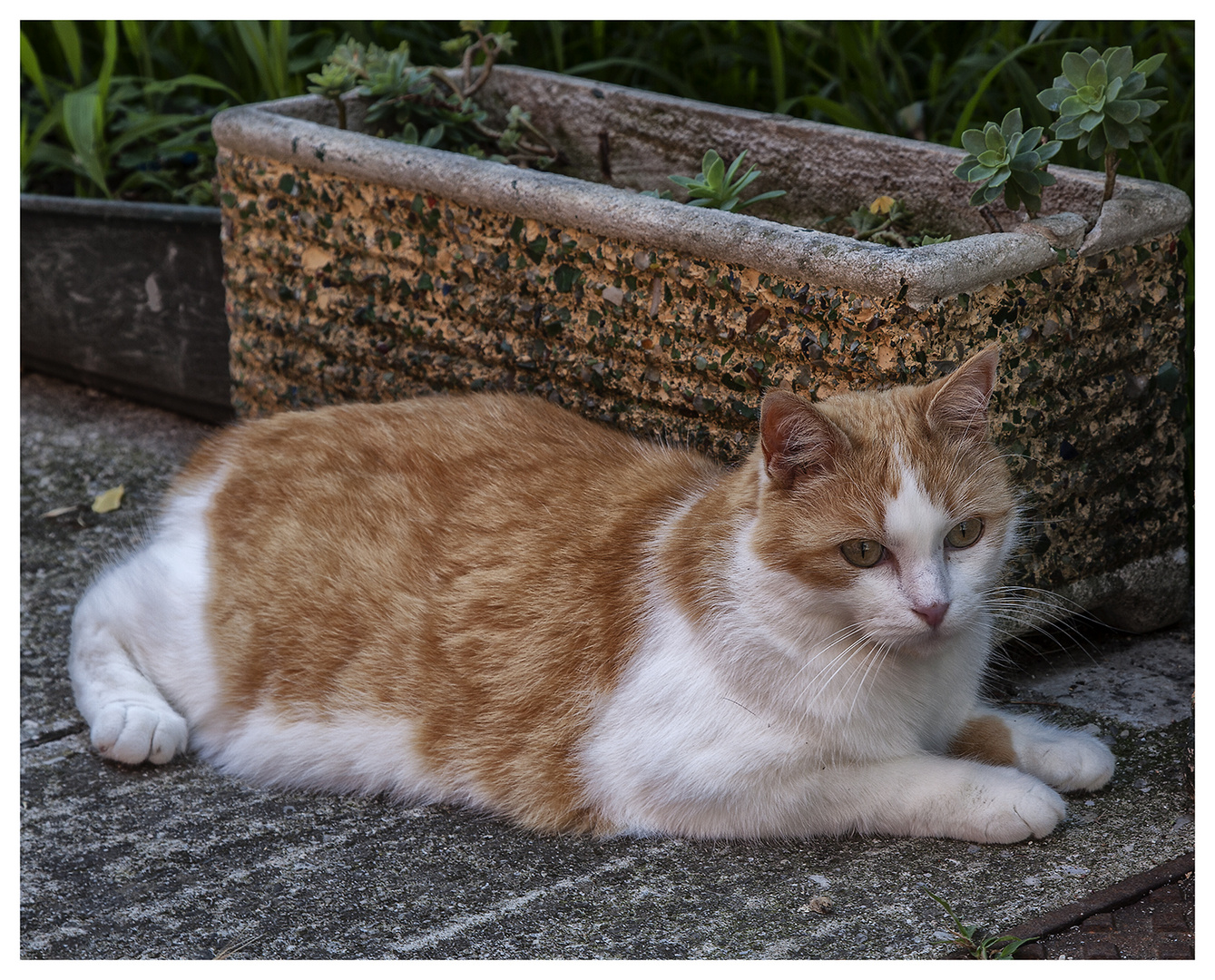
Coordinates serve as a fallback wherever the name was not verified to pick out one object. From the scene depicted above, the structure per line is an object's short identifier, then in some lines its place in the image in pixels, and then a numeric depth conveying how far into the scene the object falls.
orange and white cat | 1.95
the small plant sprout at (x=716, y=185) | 2.61
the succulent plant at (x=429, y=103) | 3.33
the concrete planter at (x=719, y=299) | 2.25
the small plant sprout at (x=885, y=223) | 2.80
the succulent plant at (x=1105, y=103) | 2.30
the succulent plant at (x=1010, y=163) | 2.35
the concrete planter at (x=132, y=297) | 3.79
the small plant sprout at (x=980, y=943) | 1.82
